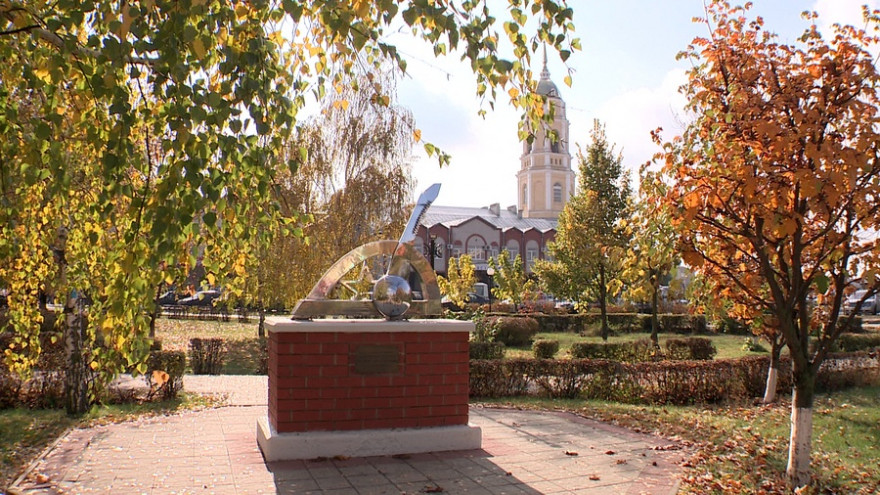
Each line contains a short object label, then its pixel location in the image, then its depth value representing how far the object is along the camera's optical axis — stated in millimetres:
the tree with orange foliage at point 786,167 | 5348
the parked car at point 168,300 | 43469
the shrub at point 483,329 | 18484
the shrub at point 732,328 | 26594
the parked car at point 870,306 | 39869
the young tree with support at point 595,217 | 25016
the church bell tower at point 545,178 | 82688
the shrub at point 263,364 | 14935
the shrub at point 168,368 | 10453
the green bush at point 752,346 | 18925
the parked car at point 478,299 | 47181
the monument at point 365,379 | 6574
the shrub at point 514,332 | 22266
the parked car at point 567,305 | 39250
